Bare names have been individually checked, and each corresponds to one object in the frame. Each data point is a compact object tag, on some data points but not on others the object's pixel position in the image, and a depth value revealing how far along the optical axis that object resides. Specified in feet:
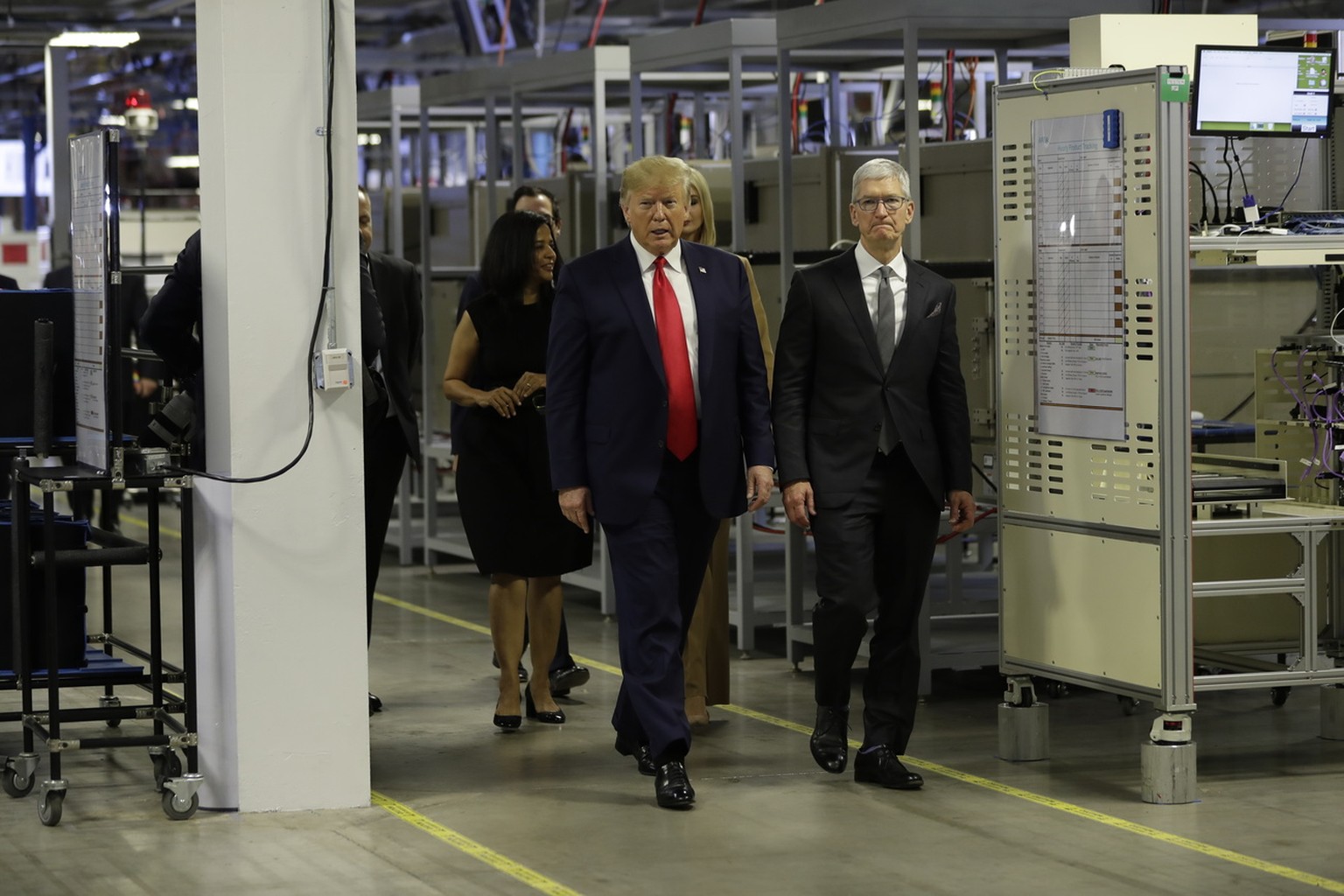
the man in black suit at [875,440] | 34.32
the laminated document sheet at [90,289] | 32.09
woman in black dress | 40.44
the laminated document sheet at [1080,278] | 34.22
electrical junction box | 32.09
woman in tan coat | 39.85
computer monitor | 36.01
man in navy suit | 33.04
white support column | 31.97
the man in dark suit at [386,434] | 43.00
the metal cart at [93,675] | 32.27
